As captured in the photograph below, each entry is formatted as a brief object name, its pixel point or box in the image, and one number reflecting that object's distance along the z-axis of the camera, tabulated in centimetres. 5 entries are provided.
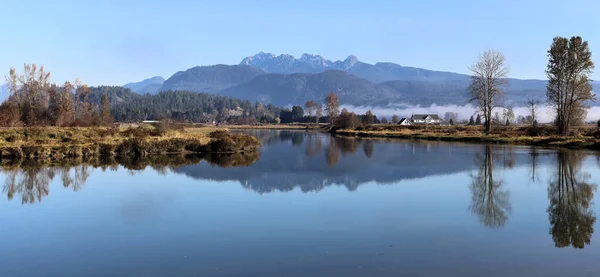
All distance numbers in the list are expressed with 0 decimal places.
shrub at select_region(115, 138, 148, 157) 3397
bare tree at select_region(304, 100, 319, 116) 17412
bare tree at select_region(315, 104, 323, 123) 17100
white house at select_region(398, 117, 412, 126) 15075
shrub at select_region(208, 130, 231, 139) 3992
